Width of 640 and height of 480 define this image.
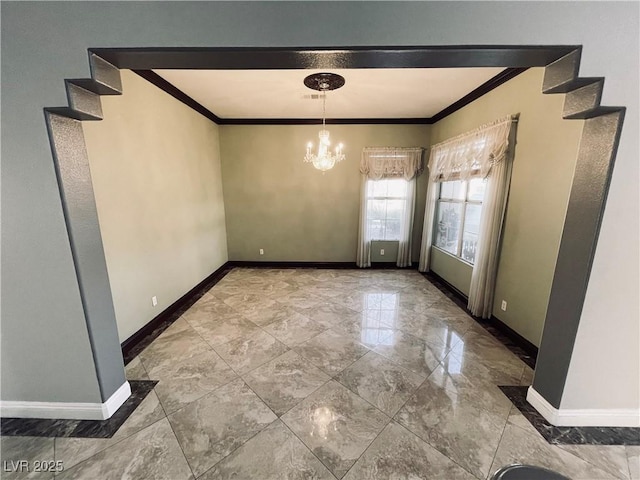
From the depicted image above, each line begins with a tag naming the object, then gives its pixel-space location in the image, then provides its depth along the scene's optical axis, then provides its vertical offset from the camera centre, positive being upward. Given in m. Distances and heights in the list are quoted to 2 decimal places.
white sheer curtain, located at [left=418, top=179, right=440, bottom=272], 4.15 -0.51
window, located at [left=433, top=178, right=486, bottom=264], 3.24 -0.29
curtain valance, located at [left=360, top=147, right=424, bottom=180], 4.36 +0.65
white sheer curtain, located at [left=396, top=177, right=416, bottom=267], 4.47 -0.56
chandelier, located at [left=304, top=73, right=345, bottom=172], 2.56 +1.27
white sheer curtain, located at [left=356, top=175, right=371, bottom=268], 4.52 -0.75
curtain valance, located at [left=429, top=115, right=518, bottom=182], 2.58 +0.59
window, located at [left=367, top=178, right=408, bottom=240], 4.59 -0.18
